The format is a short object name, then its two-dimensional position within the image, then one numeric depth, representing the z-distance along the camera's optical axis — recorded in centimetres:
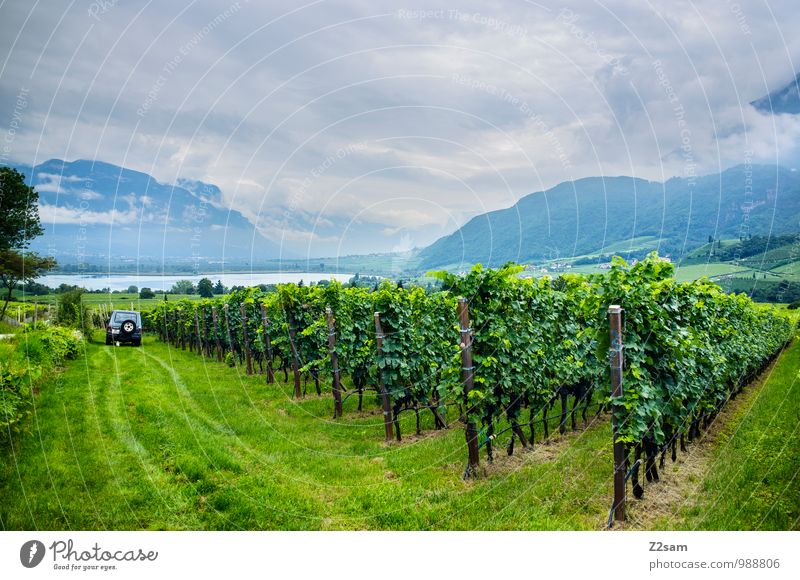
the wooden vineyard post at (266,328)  1758
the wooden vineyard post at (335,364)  1271
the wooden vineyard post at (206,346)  2997
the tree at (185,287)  2728
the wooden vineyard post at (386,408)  1058
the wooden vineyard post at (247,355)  2037
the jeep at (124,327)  2667
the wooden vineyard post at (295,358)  1569
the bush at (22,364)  672
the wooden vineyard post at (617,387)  621
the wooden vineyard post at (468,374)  780
